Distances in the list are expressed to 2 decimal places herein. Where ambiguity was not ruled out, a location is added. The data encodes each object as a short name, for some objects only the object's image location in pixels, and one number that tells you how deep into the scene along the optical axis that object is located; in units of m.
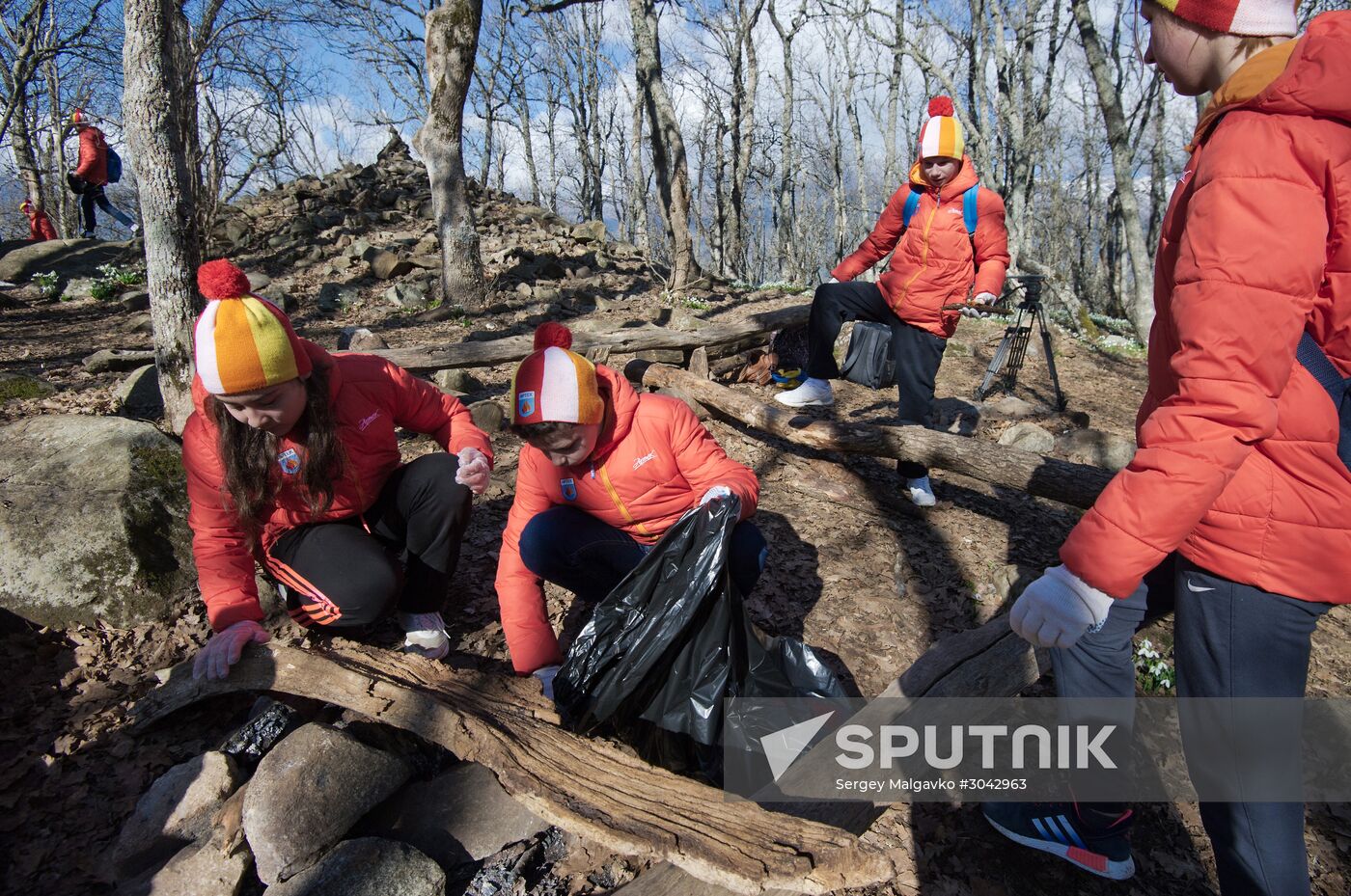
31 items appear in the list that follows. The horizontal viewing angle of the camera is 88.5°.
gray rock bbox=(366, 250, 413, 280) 10.03
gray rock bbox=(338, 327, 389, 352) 5.92
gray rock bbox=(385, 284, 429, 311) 8.75
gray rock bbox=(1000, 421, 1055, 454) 5.21
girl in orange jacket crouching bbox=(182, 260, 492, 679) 2.07
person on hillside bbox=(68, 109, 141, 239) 10.73
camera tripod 6.75
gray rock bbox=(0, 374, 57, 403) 4.59
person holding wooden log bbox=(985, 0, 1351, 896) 1.11
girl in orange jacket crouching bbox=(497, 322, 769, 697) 2.32
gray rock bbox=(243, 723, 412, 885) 1.85
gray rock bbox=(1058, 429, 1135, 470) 4.90
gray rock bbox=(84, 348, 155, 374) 5.46
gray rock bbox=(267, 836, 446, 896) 1.74
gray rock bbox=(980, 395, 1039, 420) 6.38
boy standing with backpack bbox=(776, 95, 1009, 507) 3.75
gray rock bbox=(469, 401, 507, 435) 4.79
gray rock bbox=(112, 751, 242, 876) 1.98
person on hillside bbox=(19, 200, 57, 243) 12.64
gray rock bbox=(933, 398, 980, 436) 5.88
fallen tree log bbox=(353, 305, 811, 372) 5.37
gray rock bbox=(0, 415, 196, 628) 2.69
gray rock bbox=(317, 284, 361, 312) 8.69
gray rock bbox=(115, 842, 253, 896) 1.85
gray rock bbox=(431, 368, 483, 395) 5.42
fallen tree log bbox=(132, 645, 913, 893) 1.65
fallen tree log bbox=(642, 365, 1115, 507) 3.35
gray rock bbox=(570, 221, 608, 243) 13.72
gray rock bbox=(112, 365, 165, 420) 4.69
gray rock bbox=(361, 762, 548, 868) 2.04
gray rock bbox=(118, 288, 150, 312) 7.99
